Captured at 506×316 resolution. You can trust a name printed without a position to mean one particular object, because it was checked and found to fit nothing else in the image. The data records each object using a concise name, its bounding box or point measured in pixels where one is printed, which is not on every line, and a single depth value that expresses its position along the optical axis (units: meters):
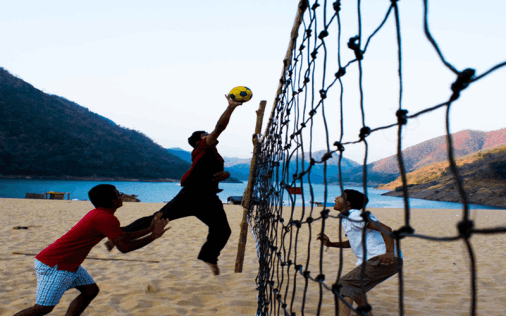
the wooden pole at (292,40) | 2.81
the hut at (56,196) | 23.62
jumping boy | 3.24
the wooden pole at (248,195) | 4.36
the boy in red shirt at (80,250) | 2.24
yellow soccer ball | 3.05
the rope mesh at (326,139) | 0.75
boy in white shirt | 2.35
